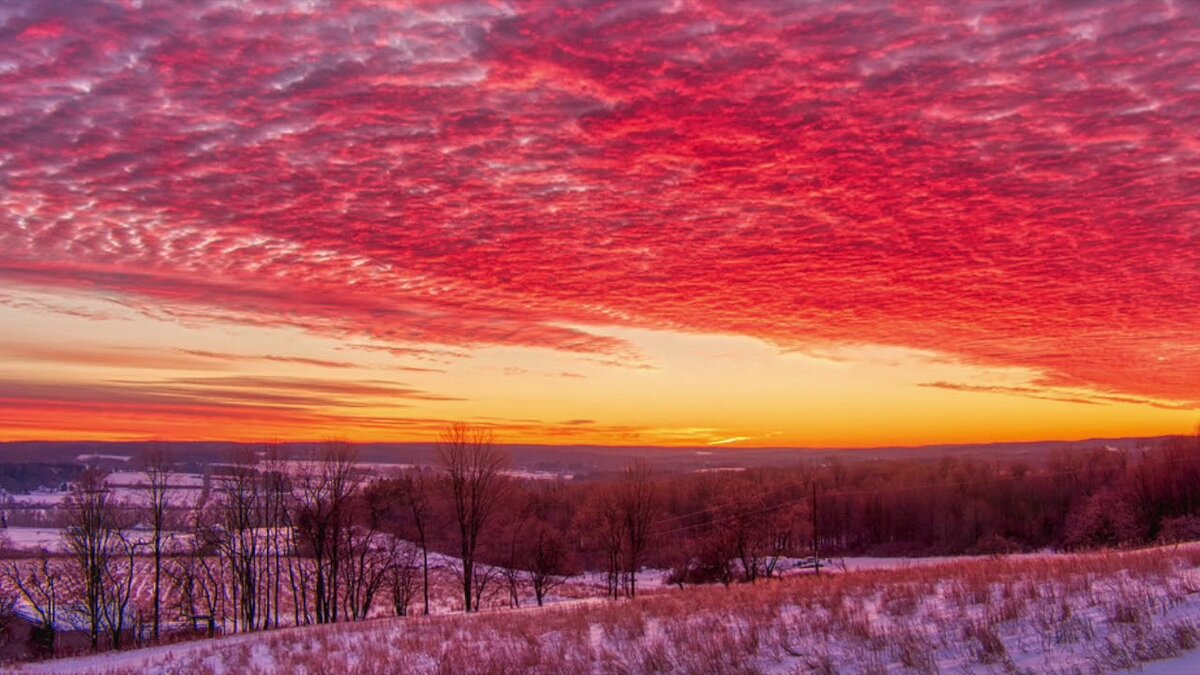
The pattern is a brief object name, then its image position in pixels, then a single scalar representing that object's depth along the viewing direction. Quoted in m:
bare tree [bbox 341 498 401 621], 63.50
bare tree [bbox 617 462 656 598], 72.62
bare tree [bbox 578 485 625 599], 71.75
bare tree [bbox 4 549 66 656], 58.78
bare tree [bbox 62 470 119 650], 59.91
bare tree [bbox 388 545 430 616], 65.72
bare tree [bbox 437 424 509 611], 65.25
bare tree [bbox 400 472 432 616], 69.94
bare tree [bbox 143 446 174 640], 62.59
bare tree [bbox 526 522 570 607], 76.25
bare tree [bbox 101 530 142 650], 58.38
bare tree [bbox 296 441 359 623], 60.88
